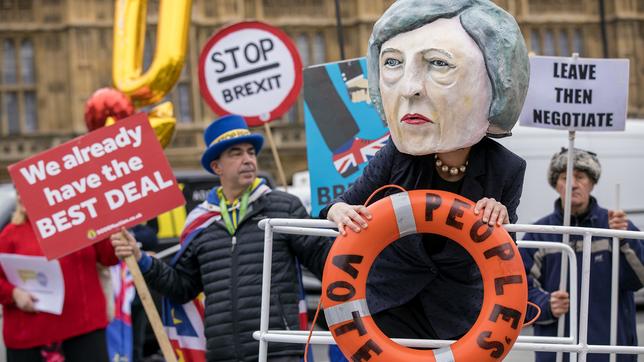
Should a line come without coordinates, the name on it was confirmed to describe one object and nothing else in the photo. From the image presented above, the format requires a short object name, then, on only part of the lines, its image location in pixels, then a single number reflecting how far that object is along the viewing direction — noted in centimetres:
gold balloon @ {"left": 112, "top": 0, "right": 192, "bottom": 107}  659
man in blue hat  441
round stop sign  664
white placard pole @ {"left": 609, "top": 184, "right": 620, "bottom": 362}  459
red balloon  707
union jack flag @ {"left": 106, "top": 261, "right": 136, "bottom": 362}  648
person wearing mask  293
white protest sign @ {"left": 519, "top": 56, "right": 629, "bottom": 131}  502
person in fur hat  475
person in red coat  550
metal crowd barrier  301
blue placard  530
